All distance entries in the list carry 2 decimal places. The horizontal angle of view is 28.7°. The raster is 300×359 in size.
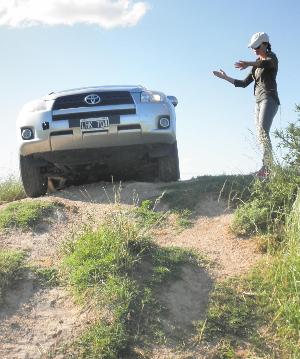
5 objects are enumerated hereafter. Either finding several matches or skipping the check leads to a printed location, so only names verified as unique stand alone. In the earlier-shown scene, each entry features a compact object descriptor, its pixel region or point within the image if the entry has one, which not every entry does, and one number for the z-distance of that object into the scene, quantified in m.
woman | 6.79
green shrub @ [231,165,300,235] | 5.27
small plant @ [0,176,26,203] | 8.49
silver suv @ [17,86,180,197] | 6.74
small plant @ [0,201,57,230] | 5.66
